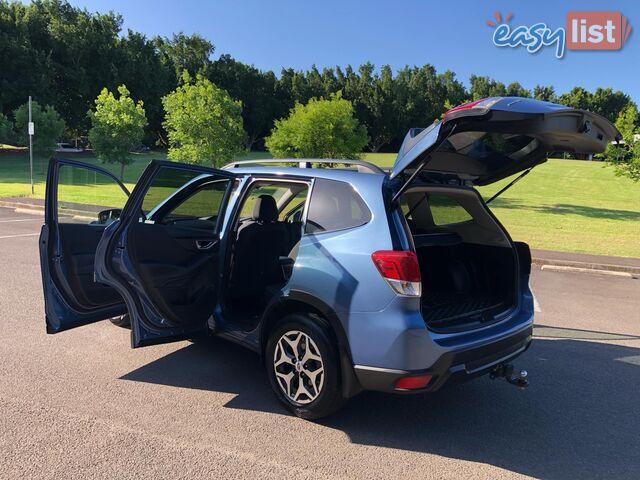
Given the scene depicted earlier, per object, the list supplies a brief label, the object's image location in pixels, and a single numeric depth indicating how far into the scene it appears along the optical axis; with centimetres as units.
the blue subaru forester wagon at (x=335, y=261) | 296
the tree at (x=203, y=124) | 2147
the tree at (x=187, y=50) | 7019
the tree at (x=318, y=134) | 2264
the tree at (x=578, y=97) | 8247
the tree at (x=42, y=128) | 3459
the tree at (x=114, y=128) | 2648
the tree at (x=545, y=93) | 8361
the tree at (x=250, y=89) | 6906
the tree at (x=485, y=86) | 7566
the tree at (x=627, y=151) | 1886
